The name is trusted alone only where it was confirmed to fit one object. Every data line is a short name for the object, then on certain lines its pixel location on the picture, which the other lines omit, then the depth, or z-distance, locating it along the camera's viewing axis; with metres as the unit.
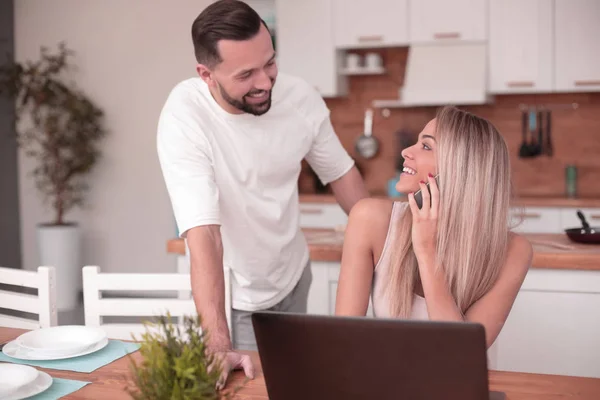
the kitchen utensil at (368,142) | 5.29
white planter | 5.54
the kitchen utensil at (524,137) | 4.97
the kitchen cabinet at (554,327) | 2.66
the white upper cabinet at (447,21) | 4.68
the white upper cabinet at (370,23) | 4.86
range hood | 4.68
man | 1.96
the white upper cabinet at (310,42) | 5.00
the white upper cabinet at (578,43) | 4.52
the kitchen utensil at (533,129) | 4.94
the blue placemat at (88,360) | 1.67
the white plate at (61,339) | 1.73
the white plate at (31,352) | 1.70
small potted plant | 0.97
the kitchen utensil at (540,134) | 4.96
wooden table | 1.46
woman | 1.76
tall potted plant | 5.54
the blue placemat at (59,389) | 1.47
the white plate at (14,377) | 1.43
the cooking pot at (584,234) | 2.79
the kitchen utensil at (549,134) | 4.94
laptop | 1.01
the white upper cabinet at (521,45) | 4.59
